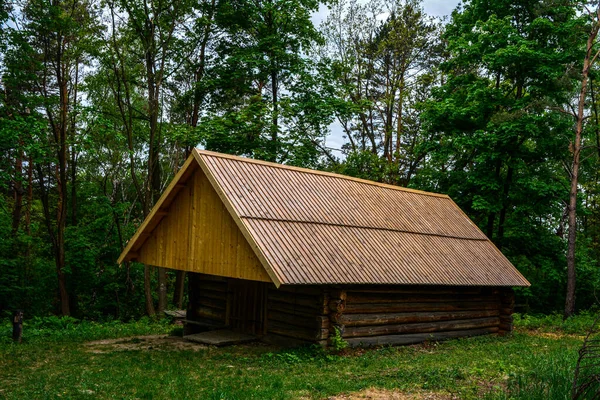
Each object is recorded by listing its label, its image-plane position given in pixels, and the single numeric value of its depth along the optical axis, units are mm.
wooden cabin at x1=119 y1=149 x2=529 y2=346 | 14156
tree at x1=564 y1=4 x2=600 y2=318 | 23062
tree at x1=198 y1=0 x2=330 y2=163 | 26188
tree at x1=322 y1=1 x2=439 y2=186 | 32844
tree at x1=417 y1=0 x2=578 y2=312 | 24375
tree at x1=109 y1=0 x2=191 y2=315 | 24203
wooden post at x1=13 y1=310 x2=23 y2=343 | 16297
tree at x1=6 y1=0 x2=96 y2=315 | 20484
